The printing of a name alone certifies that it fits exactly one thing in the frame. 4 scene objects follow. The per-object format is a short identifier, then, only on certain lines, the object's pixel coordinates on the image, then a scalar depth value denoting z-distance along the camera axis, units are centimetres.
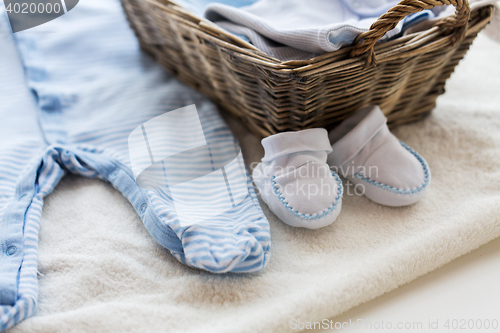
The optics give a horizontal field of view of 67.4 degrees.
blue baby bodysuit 51
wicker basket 52
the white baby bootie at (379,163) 62
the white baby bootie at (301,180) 57
